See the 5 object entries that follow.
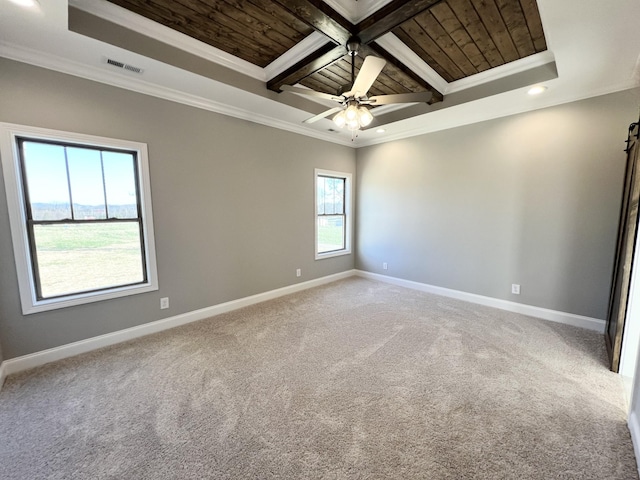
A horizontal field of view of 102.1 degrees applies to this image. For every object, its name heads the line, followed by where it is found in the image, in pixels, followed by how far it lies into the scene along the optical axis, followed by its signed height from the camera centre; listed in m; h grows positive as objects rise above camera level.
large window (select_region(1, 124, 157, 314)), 2.28 -0.04
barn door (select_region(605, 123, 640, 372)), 2.14 -0.41
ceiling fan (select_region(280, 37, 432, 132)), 2.22 +1.00
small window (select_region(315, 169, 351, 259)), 4.79 -0.07
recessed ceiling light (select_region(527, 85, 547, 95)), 2.79 +1.29
